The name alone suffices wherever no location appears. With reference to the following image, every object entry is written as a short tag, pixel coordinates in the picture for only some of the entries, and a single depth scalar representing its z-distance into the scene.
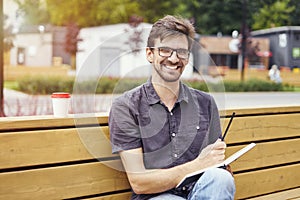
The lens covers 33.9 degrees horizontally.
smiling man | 1.75
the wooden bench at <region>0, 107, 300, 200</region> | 1.69
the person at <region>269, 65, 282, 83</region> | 12.07
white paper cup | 1.83
